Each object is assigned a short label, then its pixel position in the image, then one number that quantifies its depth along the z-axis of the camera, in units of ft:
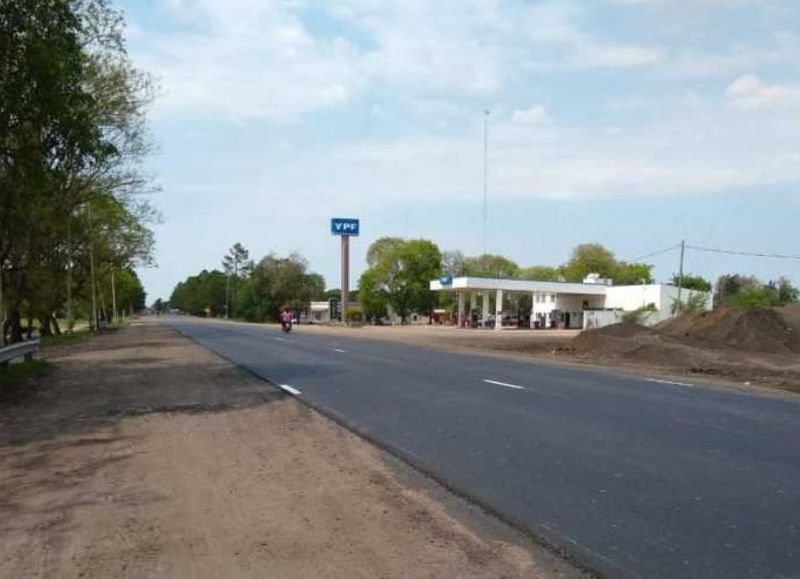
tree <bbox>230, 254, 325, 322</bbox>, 460.55
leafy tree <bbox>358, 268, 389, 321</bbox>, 421.18
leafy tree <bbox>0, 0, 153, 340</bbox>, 53.06
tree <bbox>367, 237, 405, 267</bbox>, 432.25
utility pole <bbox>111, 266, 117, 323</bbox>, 302.97
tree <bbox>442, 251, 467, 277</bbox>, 487.20
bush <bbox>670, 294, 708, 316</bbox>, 265.17
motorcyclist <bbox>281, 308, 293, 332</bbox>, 216.90
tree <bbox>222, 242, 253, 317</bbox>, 619.42
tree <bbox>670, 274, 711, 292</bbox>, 439.63
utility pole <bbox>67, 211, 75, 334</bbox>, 144.34
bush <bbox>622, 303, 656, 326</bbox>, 239.91
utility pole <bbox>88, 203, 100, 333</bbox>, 176.84
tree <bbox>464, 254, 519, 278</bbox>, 491.31
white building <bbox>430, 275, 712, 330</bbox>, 281.33
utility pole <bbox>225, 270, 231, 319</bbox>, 630.21
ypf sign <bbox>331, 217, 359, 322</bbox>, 364.48
